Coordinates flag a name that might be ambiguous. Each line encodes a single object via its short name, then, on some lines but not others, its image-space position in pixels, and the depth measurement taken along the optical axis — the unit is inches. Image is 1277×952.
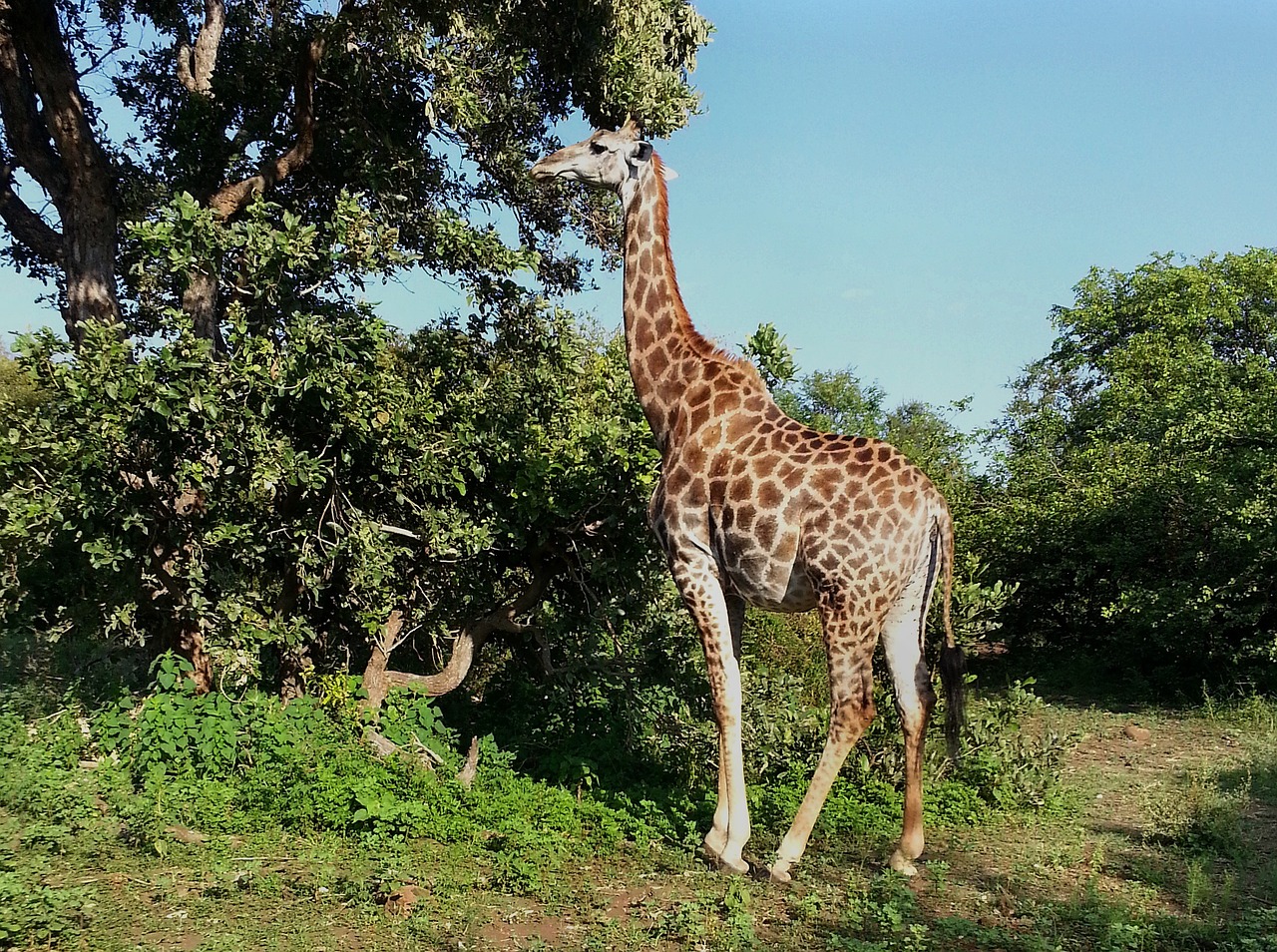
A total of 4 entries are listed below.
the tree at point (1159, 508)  449.7
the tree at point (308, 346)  261.9
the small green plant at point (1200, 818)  257.0
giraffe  231.0
